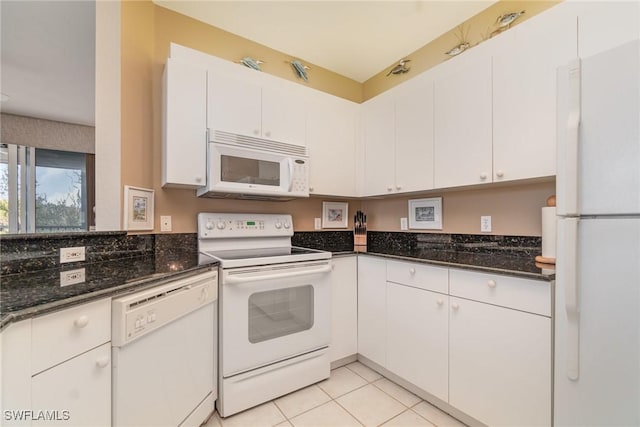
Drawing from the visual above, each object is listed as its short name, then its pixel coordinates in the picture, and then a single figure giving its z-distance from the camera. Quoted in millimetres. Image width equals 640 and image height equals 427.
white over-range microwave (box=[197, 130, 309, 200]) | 1781
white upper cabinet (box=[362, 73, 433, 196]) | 2008
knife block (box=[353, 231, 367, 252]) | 2450
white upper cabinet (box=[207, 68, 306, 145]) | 1860
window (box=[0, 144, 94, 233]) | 3670
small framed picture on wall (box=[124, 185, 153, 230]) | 1703
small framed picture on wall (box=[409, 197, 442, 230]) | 2226
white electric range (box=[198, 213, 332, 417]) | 1585
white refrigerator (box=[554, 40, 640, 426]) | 937
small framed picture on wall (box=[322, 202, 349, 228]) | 2675
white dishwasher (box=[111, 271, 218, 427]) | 1017
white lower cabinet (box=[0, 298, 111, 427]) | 716
